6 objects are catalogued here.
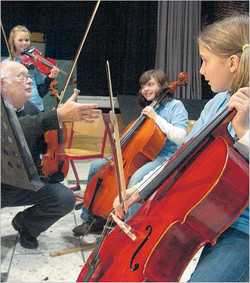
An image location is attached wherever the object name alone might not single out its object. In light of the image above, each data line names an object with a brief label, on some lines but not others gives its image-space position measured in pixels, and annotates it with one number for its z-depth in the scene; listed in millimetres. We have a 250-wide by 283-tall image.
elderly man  1166
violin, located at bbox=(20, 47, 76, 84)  2009
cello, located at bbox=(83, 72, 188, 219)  1799
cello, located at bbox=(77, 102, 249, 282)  892
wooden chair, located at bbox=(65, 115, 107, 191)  2276
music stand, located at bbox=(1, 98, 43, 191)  923
